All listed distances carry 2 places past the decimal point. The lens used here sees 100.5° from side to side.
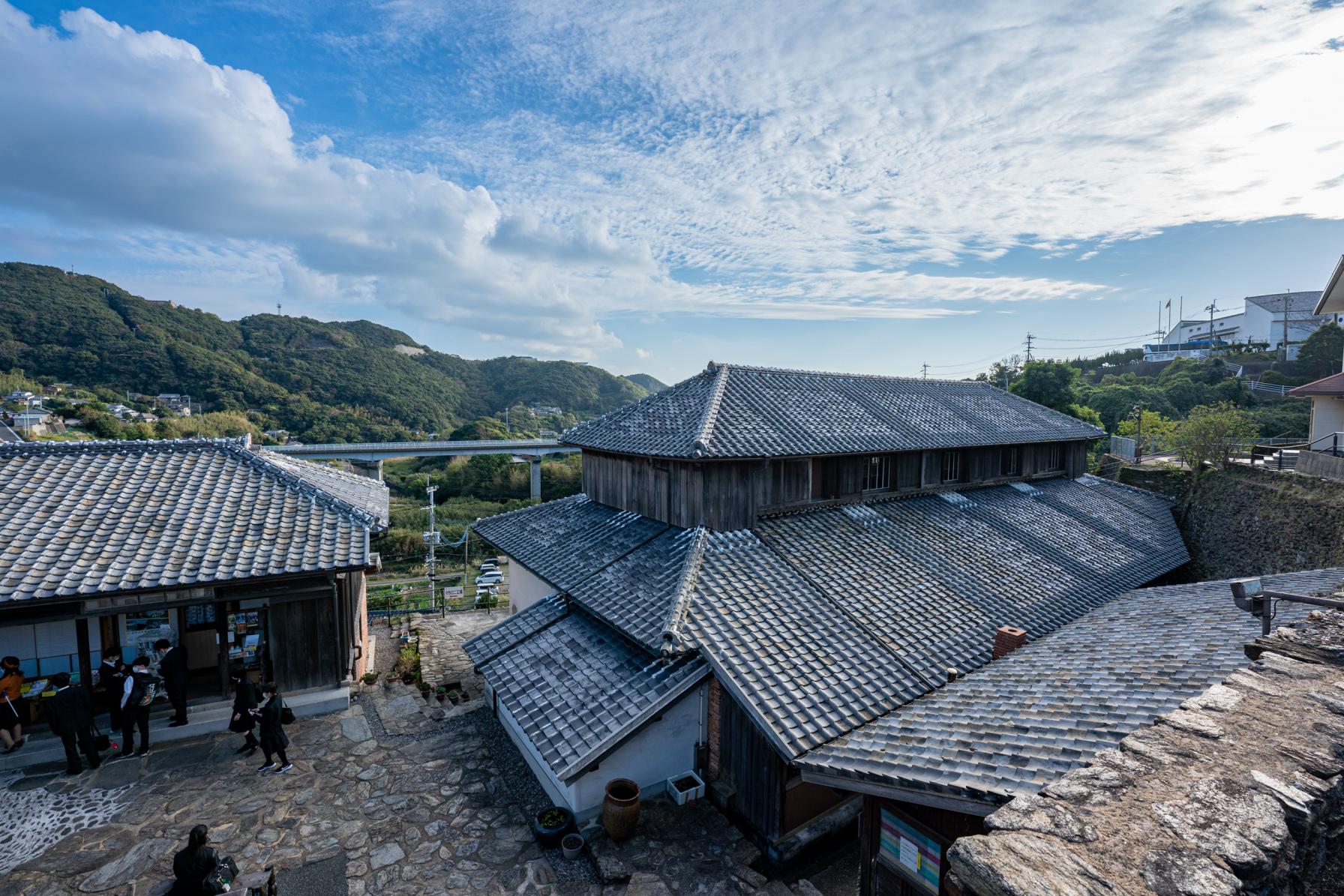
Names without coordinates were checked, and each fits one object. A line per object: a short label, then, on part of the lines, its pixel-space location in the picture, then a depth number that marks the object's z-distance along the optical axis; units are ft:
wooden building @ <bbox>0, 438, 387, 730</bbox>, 32.09
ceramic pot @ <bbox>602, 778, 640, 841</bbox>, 26.71
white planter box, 29.82
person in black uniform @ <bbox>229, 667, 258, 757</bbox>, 32.96
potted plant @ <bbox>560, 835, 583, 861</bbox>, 26.16
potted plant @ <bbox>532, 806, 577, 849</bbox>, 27.07
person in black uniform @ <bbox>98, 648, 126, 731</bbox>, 32.19
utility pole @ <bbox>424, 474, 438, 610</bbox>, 97.08
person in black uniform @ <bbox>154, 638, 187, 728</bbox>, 33.47
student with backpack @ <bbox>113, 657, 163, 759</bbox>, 31.78
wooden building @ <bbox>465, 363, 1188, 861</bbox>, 28.32
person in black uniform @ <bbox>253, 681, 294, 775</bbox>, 30.94
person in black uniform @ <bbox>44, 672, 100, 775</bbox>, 30.27
